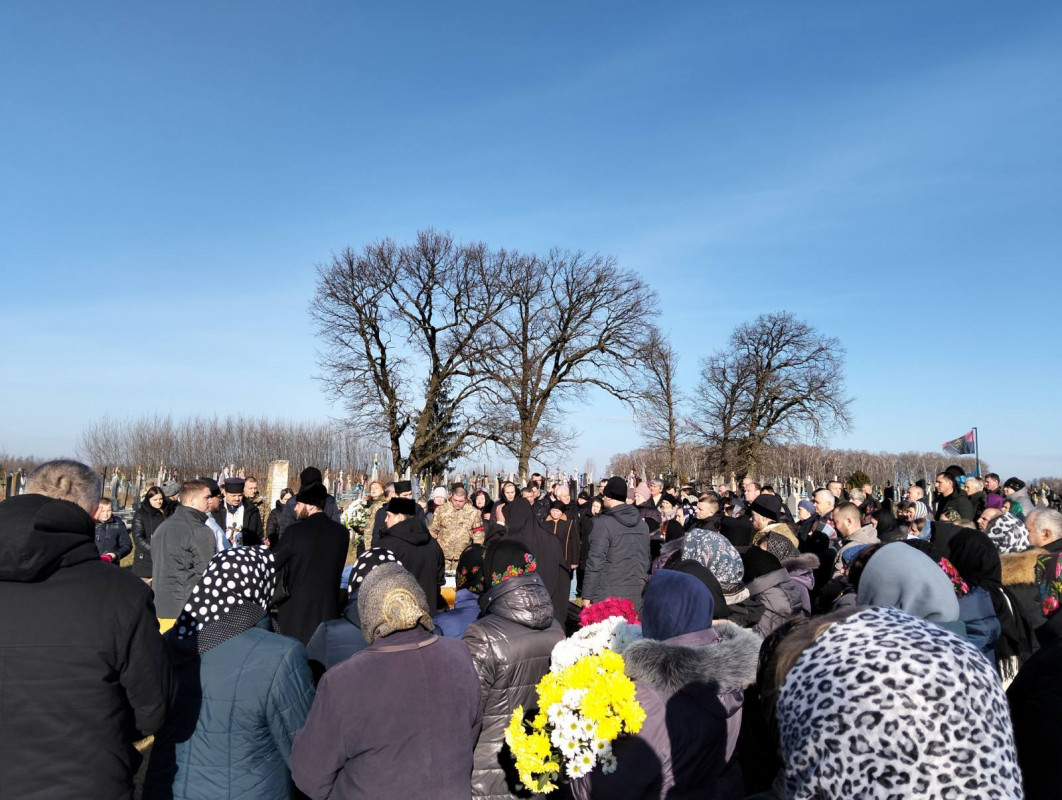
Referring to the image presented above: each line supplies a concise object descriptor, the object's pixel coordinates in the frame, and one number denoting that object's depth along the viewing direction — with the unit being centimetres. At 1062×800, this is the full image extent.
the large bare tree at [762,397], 3959
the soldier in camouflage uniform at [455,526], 954
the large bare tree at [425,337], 3456
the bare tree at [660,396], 3731
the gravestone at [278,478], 1903
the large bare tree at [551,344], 3616
